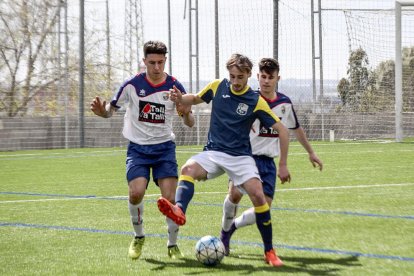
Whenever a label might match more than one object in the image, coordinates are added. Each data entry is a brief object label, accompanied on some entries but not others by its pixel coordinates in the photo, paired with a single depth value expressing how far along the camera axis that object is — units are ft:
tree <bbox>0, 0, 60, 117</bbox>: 190.60
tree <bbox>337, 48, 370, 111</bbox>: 183.32
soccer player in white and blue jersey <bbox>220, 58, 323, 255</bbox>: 43.16
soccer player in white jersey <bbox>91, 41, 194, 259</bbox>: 42.80
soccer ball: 36.94
